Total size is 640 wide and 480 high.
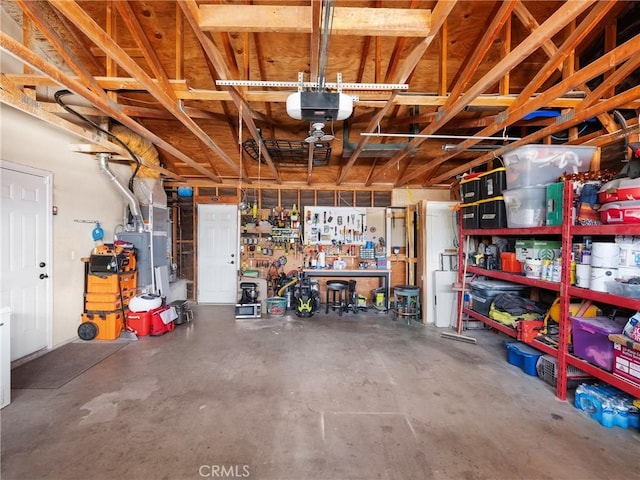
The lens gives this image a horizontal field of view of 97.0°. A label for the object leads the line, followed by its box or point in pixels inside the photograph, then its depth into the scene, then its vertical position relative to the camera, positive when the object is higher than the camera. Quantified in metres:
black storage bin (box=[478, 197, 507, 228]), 3.47 +0.35
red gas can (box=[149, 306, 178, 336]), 4.32 -1.20
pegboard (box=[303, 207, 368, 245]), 6.18 +0.34
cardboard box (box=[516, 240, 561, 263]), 2.97 -0.11
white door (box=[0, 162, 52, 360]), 3.16 -0.13
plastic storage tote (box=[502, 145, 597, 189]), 3.01 +0.84
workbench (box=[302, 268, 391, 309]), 5.91 -0.66
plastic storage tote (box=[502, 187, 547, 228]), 3.01 +0.36
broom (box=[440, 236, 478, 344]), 4.13 -1.42
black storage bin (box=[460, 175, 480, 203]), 3.90 +0.74
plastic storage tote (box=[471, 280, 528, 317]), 3.89 -0.71
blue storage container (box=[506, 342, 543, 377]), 3.18 -1.36
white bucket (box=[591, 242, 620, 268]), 2.29 -0.13
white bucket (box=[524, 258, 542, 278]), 3.03 -0.30
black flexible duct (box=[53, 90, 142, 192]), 3.17 +1.47
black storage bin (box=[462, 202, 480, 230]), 3.96 +0.35
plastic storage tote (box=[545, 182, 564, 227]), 2.73 +0.35
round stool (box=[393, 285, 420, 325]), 5.36 -1.20
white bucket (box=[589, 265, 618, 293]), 2.30 -0.31
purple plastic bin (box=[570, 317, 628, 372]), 2.35 -0.86
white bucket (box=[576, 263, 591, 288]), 2.47 -0.32
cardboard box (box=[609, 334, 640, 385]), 2.10 -0.92
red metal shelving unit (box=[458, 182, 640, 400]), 2.15 -0.47
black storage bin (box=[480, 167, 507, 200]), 3.41 +0.72
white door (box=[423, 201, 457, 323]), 5.14 +0.16
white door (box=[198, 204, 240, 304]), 6.41 -0.14
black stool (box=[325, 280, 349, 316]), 5.60 -1.20
